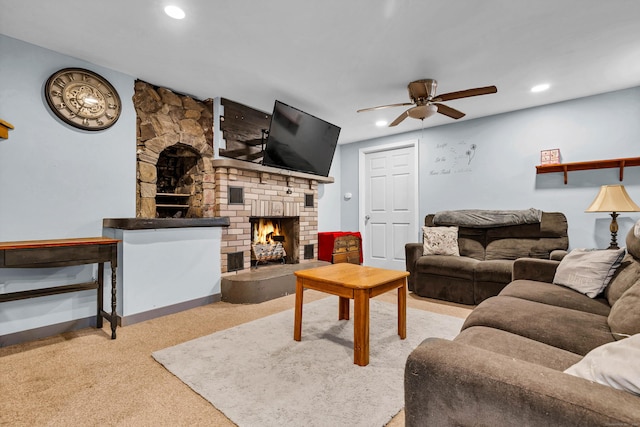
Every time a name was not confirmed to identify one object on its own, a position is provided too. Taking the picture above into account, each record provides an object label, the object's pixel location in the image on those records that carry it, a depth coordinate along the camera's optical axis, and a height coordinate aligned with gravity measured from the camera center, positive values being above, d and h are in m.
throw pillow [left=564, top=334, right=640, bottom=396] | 0.67 -0.34
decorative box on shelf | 3.58 +0.74
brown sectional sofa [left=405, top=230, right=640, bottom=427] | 0.65 -0.42
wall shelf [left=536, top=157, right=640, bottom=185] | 3.19 +0.60
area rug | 1.49 -0.91
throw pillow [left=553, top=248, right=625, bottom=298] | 1.93 -0.34
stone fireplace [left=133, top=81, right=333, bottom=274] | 3.12 +0.54
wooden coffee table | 1.94 -0.47
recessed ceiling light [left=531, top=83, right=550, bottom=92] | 3.17 +1.39
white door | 4.88 +0.26
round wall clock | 2.50 +1.06
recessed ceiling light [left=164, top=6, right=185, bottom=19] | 1.98 +1.38
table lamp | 2.87 +0.17
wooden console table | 2.05 -0.25
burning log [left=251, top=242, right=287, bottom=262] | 3.96 -0.40
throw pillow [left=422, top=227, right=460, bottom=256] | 3.68 -0.25
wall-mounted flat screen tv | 3.54 +1.02
